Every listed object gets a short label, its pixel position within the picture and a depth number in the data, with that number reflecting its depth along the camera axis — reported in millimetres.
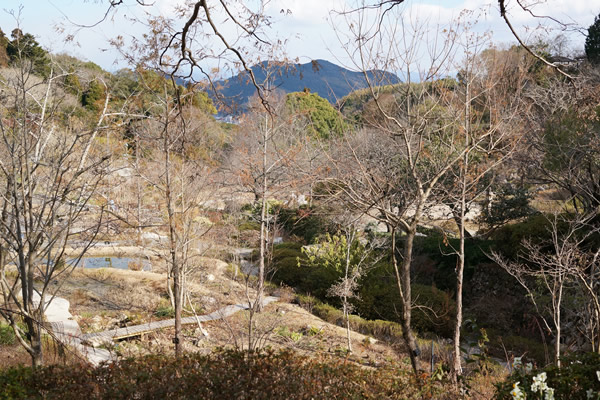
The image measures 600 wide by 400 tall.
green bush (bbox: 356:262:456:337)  11586
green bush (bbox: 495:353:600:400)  3637
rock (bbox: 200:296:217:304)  12938
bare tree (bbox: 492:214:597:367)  8647
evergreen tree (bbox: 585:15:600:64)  20453
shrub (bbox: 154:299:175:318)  11888
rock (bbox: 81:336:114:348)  9211
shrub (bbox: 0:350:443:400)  4070
